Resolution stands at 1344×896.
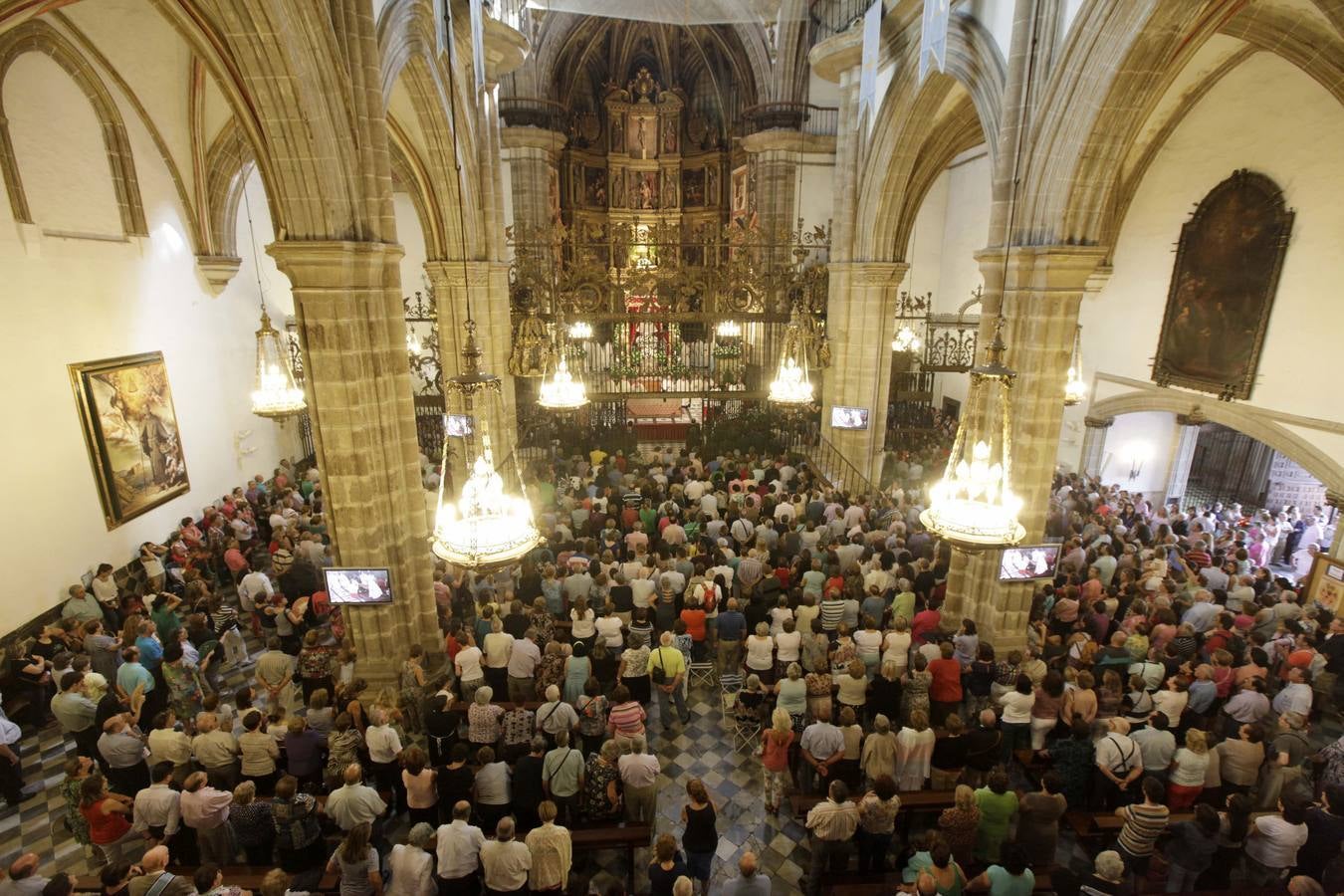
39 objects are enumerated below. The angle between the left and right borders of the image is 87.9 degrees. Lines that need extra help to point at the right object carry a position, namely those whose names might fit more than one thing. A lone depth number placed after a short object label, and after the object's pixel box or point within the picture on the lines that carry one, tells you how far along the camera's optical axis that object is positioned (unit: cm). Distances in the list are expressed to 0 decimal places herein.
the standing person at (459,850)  457
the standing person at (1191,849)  475
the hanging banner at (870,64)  1048
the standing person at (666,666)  659
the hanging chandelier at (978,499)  470
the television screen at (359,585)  656
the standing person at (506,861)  448
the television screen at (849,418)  1299
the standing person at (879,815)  486
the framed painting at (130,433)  932
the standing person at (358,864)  448
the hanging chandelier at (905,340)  1636
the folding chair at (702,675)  787
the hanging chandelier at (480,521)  464
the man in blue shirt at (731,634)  737
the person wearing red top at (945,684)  627
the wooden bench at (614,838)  529
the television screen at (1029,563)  720
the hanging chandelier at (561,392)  981
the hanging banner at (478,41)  819
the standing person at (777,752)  560
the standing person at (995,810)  486
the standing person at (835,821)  478
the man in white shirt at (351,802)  486
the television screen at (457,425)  1049
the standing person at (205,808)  478
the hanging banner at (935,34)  800
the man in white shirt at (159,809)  479
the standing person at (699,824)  480
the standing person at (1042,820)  483
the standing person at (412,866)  447
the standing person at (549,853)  456
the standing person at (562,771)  526
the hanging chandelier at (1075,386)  894
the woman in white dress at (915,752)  539
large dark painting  1049
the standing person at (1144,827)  473
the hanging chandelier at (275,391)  922
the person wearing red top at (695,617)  744
